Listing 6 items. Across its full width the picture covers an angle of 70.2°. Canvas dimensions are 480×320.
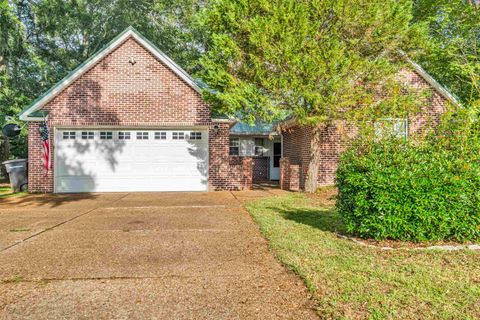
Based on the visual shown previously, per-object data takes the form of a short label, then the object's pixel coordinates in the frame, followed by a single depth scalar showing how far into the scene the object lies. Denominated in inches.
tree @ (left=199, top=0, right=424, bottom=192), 407.8
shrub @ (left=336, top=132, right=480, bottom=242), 207.5
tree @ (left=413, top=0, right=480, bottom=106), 648.4
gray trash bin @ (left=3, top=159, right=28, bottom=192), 534.6
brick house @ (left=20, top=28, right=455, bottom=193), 514.6
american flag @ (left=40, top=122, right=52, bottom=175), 503.5
